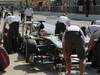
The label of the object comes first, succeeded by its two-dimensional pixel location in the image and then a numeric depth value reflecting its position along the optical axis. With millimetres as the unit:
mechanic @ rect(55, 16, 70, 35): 18380
